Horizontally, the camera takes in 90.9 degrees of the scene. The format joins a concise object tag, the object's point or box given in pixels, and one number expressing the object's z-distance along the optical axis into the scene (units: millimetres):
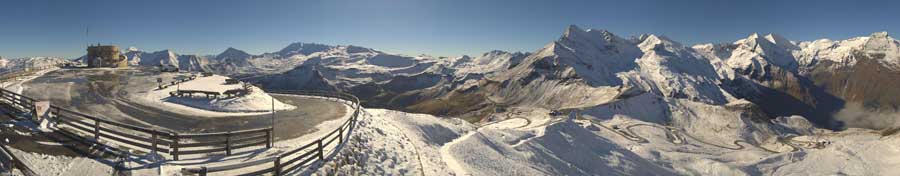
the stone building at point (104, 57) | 76938
